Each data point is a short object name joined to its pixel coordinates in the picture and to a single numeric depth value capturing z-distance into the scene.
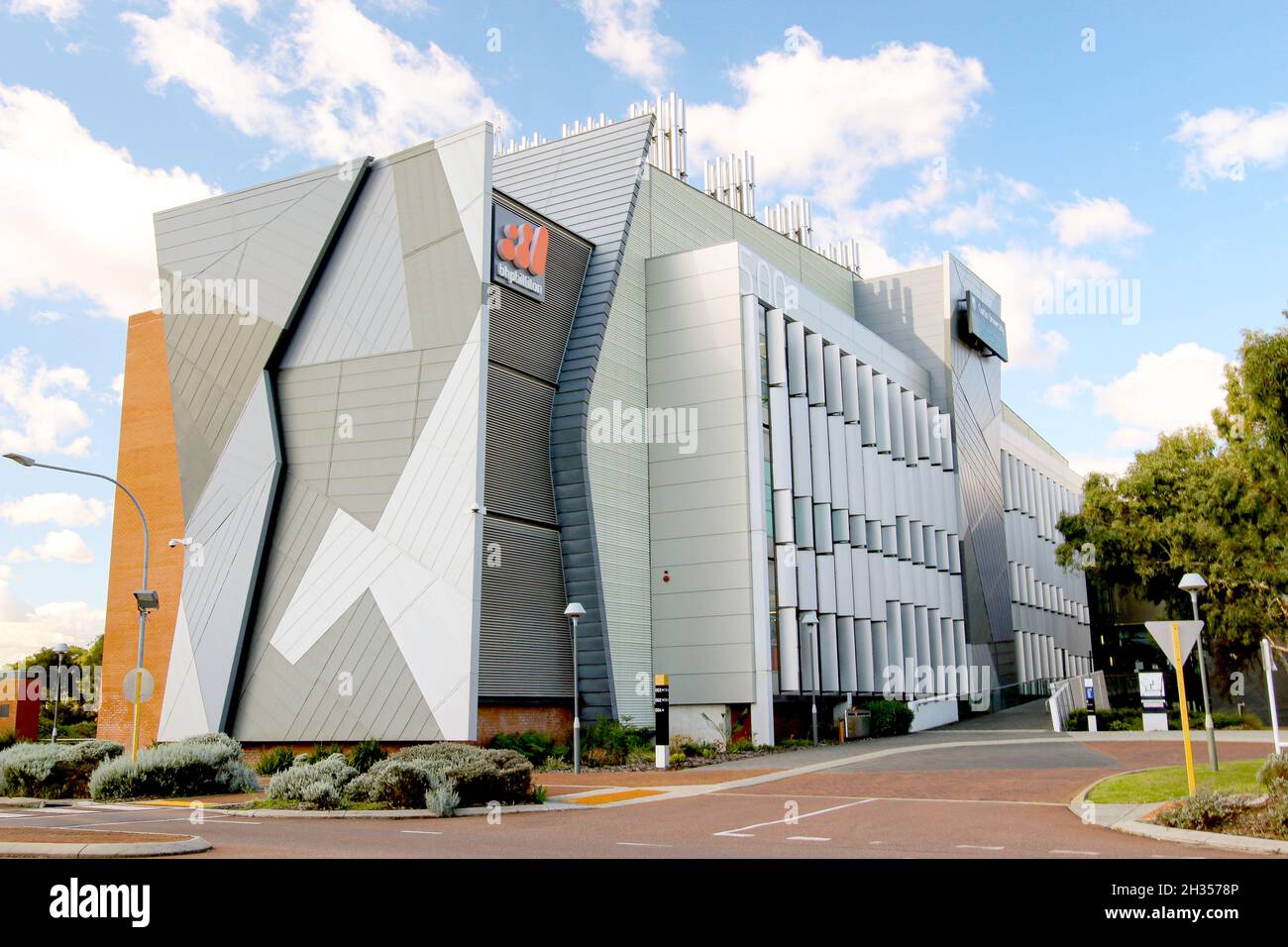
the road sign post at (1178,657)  15.80
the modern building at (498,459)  28.62
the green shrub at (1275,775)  12.77
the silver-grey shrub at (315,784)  18.20
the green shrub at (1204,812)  12.91
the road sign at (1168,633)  16.06
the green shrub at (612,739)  29.58
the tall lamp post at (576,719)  25.67
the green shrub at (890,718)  40.00
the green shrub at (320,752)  26.53
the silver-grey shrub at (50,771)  21.91
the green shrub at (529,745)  28.20
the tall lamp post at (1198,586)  19.30
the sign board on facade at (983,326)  54.25
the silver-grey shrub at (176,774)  21.33
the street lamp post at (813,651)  37.22
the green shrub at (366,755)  23.17
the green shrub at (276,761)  27.48
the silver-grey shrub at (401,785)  18.19
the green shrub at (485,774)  18.64
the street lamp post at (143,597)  24.56
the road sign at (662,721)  27.73
